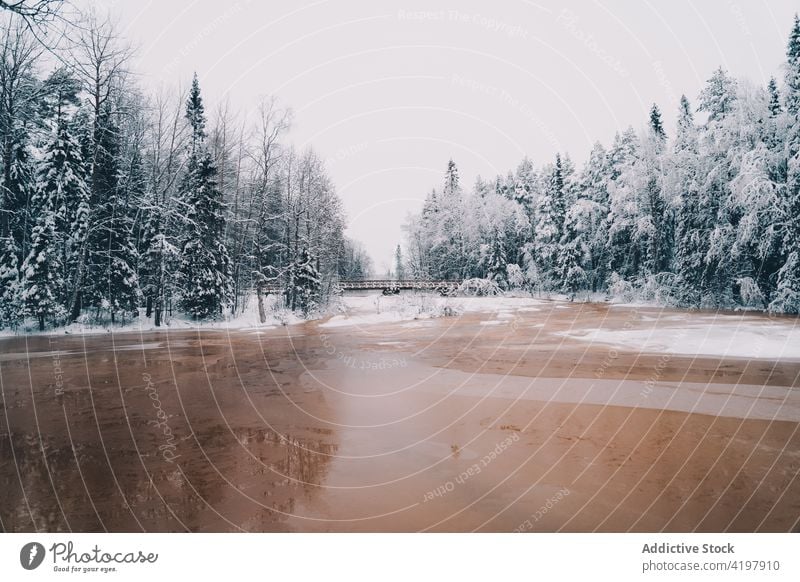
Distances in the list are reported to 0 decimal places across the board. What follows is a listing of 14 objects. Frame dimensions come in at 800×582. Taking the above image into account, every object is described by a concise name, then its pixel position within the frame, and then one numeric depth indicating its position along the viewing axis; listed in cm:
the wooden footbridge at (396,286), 4597
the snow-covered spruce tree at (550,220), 5075
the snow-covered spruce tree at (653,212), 3806
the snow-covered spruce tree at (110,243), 2453
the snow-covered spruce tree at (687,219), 3215
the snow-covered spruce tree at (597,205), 4762
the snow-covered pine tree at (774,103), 2802
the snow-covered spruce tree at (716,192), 2938
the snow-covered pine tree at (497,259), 5039
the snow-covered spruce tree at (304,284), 3209
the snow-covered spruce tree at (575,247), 4741
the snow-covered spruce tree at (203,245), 2731
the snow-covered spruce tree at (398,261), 12690
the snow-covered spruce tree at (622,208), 4038
